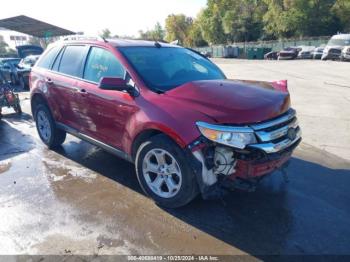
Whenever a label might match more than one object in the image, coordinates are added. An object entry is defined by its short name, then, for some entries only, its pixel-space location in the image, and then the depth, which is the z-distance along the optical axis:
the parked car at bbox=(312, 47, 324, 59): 35.72
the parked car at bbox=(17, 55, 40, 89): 15.39
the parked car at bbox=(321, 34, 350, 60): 30.08
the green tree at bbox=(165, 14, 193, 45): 106.88
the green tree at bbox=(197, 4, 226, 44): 82.06
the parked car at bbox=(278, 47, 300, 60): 40.09
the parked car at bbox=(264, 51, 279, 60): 45.62
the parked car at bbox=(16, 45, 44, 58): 20.26
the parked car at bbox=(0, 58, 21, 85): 16.67
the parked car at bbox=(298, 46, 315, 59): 38.53
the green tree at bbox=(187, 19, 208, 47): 91.83
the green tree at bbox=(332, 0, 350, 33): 54.31
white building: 92.19
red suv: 3.36
